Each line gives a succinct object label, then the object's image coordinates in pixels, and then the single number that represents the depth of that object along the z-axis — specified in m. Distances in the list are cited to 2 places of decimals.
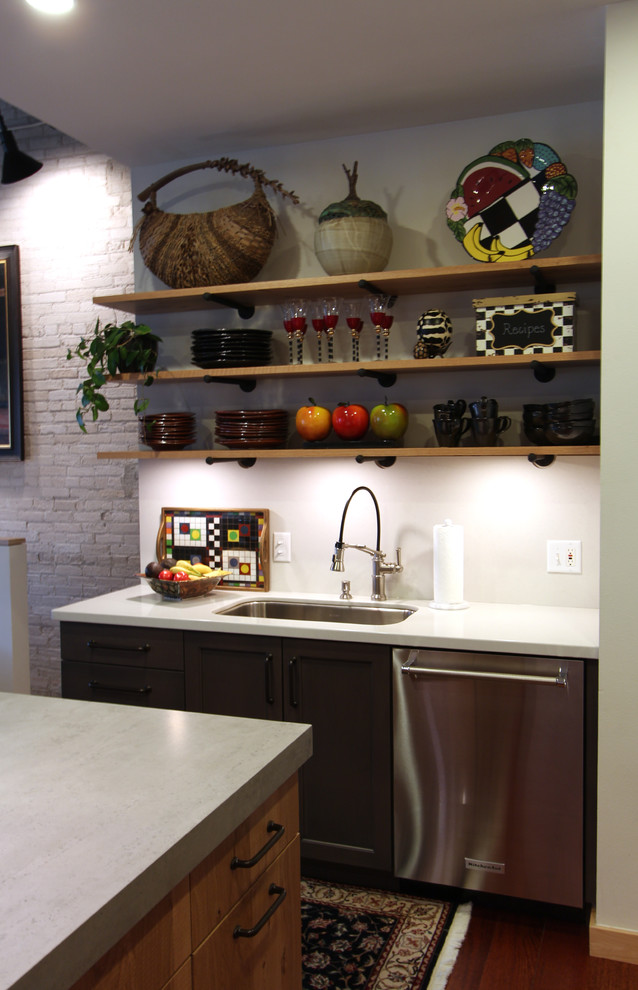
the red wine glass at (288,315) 3.13
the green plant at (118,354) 3.28
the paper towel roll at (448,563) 2.93
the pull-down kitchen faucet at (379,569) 3.15
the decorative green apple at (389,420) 3.02
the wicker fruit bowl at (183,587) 3.19
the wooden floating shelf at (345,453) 2.74
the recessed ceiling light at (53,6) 2.26
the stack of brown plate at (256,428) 3.21
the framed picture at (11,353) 4.95
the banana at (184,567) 3.25
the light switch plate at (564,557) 2.96
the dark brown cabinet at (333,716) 2.71
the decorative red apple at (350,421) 3.06
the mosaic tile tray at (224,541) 3.42
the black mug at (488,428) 2.87
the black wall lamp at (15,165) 3.88
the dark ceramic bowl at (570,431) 2.71
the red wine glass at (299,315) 3.12
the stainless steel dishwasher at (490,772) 2.50
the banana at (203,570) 3.31
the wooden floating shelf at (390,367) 2.72
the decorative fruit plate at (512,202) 2.81
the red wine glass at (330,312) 3.08
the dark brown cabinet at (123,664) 2.96
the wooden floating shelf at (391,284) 2.75
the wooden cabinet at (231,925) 1.08
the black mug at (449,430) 2.91
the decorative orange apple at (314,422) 3.13
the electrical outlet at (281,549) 3.39
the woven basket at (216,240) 3.18
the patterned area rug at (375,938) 2.33
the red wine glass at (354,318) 3.08
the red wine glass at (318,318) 3.10
